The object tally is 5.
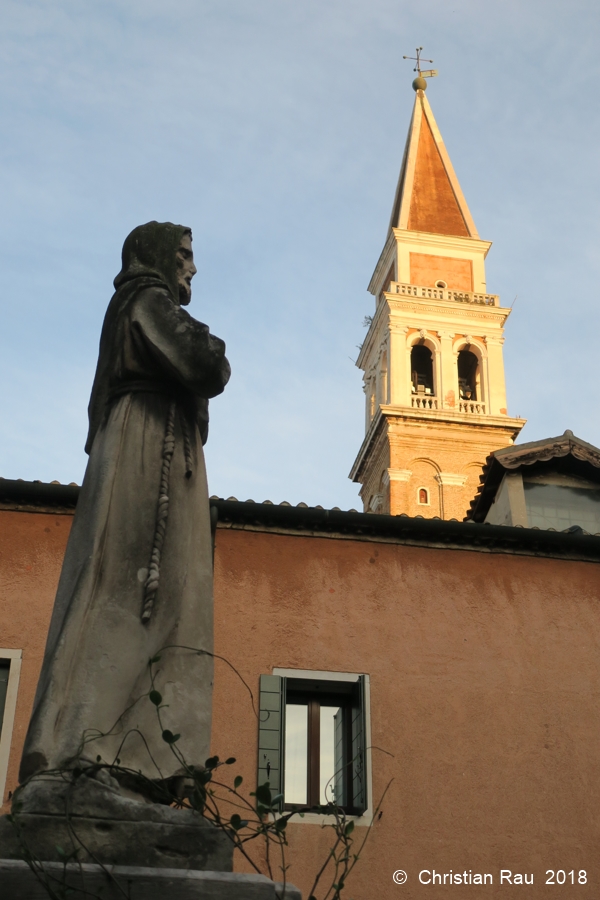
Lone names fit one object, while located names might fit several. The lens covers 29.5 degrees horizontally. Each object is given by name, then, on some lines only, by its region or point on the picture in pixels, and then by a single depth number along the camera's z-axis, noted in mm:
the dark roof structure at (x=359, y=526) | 12328
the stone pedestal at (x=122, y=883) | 2744
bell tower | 42562
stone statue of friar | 3438
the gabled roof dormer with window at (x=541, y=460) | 16297
